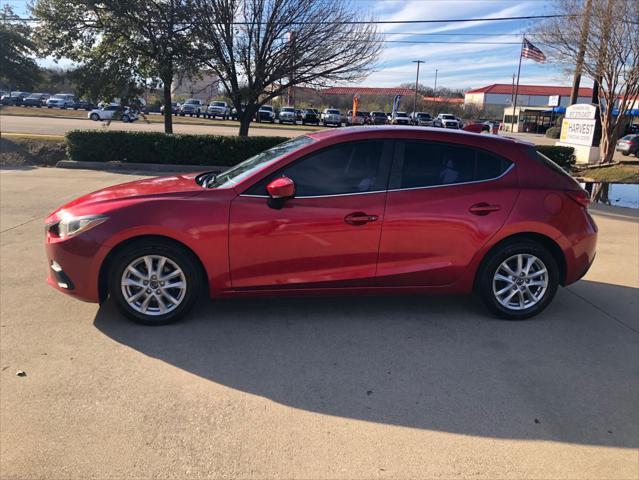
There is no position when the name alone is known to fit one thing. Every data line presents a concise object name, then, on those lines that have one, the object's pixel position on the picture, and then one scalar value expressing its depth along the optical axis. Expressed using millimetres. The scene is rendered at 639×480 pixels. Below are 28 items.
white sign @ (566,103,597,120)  19156
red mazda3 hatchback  4043
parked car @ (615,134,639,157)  27109
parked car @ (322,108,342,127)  51662
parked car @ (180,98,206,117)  54031
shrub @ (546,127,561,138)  52531
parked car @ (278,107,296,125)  51531
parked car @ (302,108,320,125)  52969
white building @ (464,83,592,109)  97938
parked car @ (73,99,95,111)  55984
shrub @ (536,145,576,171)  15812
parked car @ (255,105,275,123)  50844
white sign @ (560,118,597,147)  19516
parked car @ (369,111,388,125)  47209
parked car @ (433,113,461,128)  50675
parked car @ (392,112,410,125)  44516
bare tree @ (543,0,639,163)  16719
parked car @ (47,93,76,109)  57312
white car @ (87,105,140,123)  37694
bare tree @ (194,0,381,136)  14477
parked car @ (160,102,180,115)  56062
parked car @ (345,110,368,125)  49469
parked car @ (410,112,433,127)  51938
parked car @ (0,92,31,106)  58531
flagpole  67488
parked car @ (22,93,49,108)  58906
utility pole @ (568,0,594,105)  17408
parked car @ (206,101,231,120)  52438
